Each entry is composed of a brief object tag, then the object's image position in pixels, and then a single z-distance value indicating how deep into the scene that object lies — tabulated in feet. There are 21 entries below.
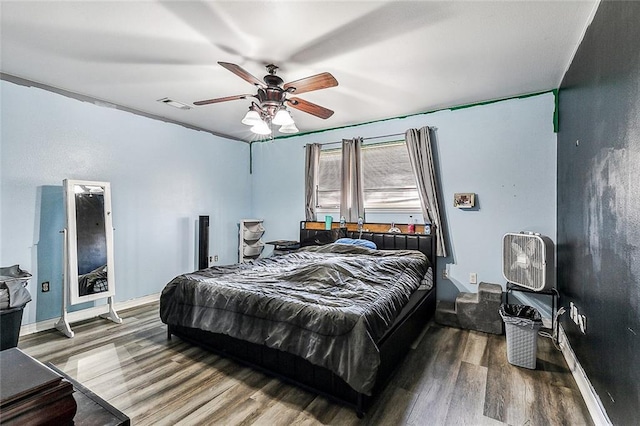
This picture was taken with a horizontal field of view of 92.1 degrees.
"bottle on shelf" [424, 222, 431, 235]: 13.20
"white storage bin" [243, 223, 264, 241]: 18.26
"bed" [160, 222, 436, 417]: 6.58
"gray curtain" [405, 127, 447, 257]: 13.11
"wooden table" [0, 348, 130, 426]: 1.40
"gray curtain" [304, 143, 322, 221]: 16.90
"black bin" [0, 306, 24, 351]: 8.89
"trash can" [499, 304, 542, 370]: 8.39
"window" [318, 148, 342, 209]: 16.53
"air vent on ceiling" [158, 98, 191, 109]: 12.53
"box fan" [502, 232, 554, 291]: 9.78
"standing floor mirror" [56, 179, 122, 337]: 11.03
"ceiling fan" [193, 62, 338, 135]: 8.07
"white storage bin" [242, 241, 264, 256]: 18.12
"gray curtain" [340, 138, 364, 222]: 15.38
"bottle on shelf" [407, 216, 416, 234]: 13.84
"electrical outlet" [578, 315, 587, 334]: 7.11
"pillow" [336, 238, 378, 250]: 13.76
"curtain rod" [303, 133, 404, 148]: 14.45
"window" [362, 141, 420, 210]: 14.32
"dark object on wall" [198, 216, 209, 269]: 15.48
